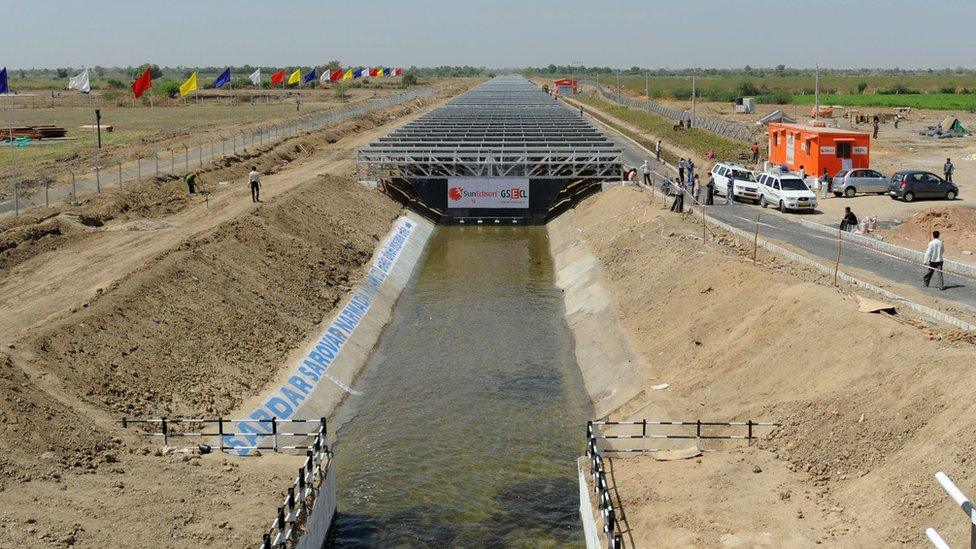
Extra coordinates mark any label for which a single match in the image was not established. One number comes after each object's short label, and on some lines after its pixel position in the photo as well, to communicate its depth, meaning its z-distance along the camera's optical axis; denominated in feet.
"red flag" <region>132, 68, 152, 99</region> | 183.01
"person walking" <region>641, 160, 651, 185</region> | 181.29
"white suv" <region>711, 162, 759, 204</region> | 161.27
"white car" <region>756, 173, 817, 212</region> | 147.74
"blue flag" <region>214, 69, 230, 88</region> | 223.84
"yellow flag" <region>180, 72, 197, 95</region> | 199.11
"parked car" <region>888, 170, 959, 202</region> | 153.48
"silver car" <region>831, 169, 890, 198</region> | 161.79
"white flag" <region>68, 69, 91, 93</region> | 188.14
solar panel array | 192.13
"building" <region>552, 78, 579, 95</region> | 652.07
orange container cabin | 171.32
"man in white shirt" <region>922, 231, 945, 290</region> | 92.43
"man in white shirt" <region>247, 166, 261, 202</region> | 156.76
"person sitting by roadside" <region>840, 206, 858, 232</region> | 126.04
